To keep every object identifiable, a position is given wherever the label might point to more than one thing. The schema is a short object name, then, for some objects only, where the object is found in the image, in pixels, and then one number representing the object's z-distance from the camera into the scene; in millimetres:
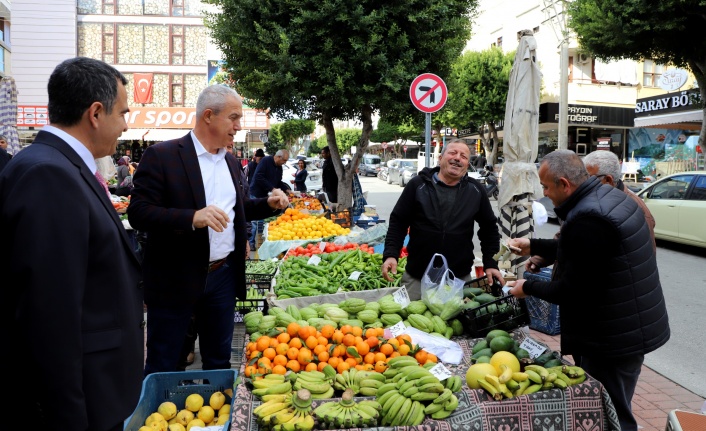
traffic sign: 7984
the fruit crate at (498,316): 3740
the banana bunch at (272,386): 2881
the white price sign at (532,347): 3333
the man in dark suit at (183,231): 3354
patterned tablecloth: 2744
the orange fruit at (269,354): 3256
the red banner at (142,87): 38688
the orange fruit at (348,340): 3404
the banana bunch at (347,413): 2582
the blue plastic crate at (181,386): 3219
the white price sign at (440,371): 2955
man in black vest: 2906
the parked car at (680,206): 10741
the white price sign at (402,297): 4156
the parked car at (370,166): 49547
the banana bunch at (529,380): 2871
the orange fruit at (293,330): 3529
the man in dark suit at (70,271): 1613
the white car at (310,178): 26105
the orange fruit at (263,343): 3346
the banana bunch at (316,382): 2871
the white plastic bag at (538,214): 7352
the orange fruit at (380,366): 3207
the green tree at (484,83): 32562
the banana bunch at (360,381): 2939
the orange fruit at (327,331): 3542
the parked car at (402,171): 35438
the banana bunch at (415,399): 2672
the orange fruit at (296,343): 3373
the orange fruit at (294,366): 3200
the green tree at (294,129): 52316
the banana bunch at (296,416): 2533
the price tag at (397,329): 3639
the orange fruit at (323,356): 3268
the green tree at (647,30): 13719
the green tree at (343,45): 9797
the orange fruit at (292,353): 3266
